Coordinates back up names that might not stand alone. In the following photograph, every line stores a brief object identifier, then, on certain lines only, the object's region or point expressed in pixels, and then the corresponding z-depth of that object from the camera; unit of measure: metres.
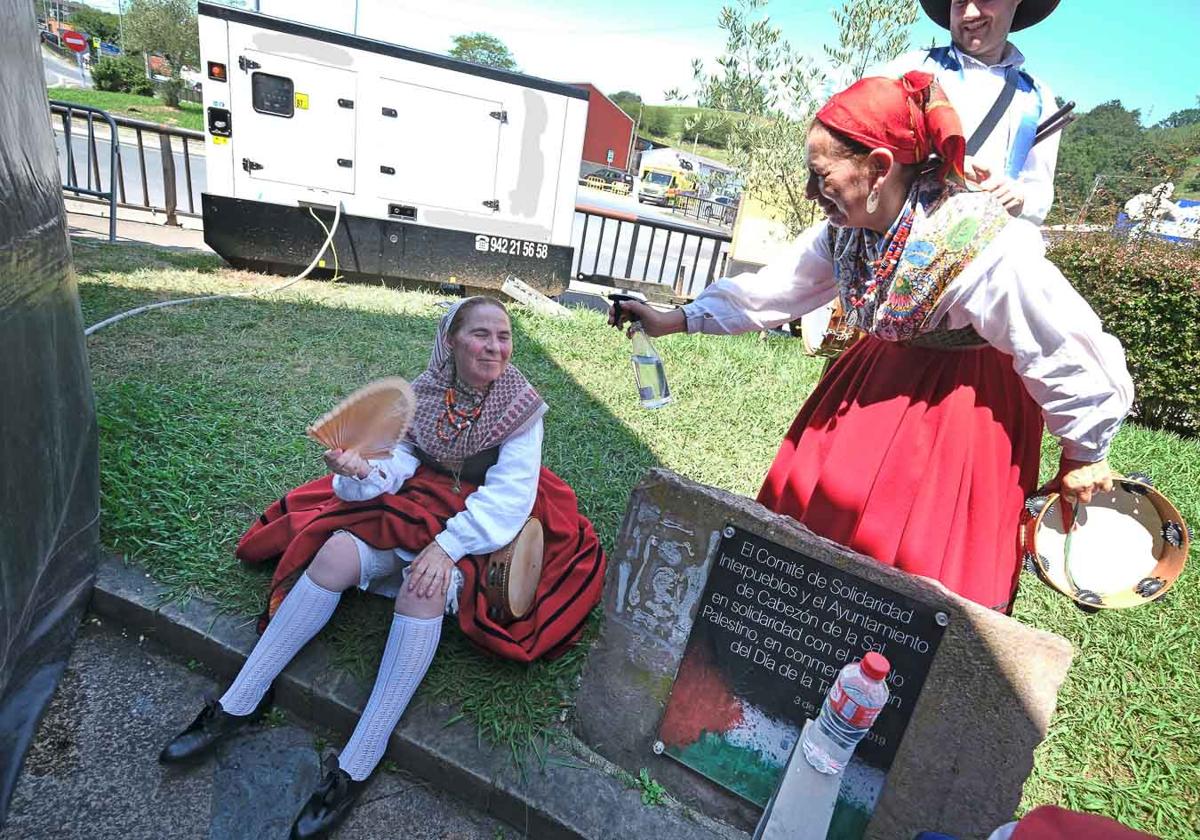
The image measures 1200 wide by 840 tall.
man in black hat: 2.01
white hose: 4.90
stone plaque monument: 1.63
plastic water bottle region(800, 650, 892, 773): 1.60
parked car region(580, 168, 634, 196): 41.59
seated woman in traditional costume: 2.03
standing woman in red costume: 1.43
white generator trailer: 6.93
